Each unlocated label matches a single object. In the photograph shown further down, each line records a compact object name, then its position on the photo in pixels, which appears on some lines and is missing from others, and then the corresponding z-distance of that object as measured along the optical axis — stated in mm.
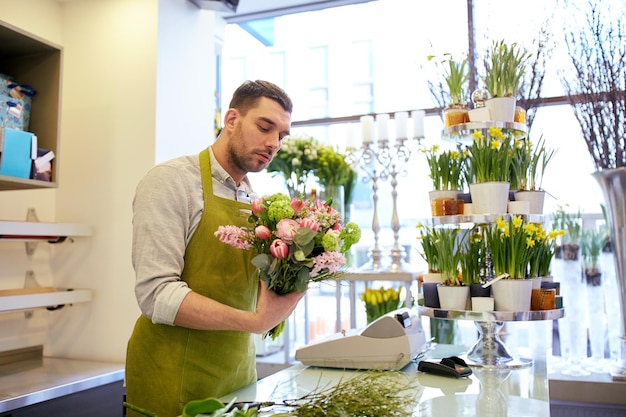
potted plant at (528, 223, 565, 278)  1970
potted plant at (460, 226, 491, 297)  2020
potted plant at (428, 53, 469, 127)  2283
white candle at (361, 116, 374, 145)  3811
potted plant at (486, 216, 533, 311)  1936
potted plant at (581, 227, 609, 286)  3197
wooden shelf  2521
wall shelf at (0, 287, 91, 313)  2371
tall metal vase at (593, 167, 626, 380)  2822
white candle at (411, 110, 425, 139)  3662
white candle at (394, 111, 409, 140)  3734
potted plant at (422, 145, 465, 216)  2193
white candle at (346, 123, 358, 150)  3871
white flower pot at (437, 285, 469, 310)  1994
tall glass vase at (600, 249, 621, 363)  3195
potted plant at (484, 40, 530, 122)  2203
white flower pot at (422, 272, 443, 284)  2130
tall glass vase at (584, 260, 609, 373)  3188
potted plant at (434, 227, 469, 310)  1999
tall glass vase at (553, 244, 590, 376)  3266
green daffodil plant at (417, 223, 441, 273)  2139
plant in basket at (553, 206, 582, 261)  3275
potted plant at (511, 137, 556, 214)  2141
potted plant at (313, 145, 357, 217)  3891
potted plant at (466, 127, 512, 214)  2061
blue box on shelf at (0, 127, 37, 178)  2304
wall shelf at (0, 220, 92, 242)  2440
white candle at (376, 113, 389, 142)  3773
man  1450
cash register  1846
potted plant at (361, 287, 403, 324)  3330
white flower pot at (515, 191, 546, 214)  2139
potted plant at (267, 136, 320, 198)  3883
